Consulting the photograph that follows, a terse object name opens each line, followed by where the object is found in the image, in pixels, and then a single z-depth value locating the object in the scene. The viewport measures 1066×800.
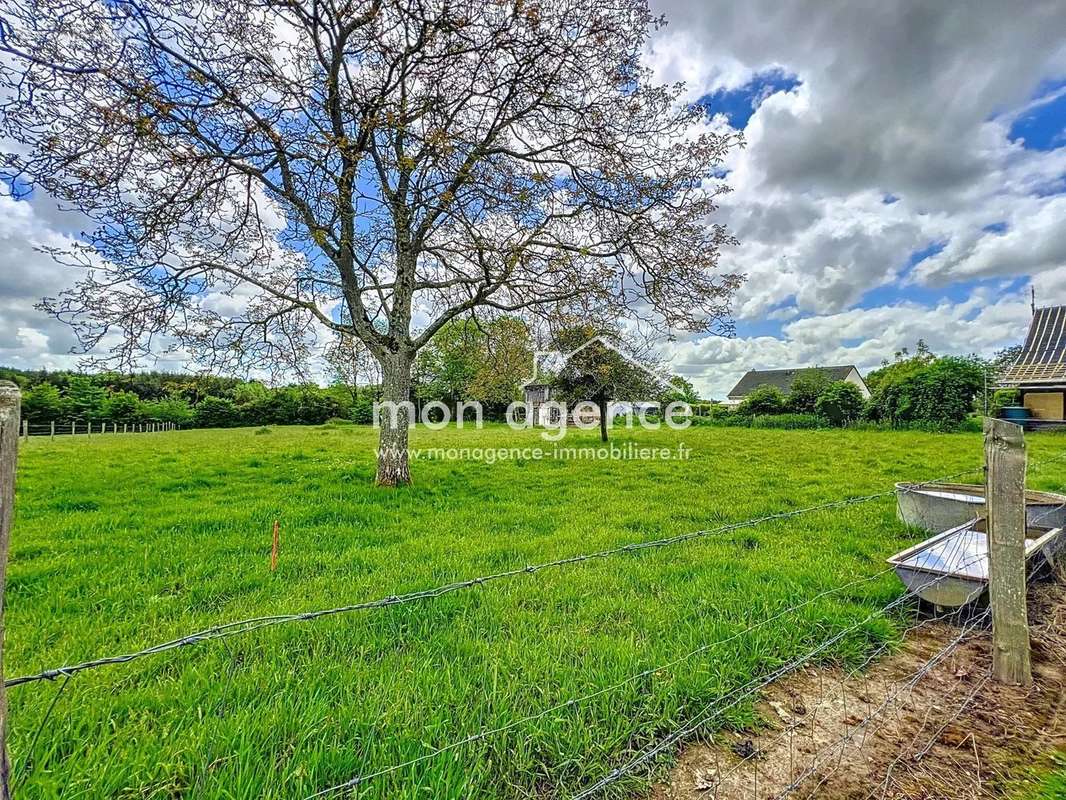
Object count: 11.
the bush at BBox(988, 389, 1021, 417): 21.30
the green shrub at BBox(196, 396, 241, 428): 31.23
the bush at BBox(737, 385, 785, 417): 32.97
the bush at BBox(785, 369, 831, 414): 30.92
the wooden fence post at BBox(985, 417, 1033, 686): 2.59
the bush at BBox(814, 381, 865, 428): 26.86
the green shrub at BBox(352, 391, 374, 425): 35.16
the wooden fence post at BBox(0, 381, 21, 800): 0.92
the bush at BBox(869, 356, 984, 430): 21.89
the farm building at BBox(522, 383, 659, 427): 18.89
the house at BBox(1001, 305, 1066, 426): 21.20
